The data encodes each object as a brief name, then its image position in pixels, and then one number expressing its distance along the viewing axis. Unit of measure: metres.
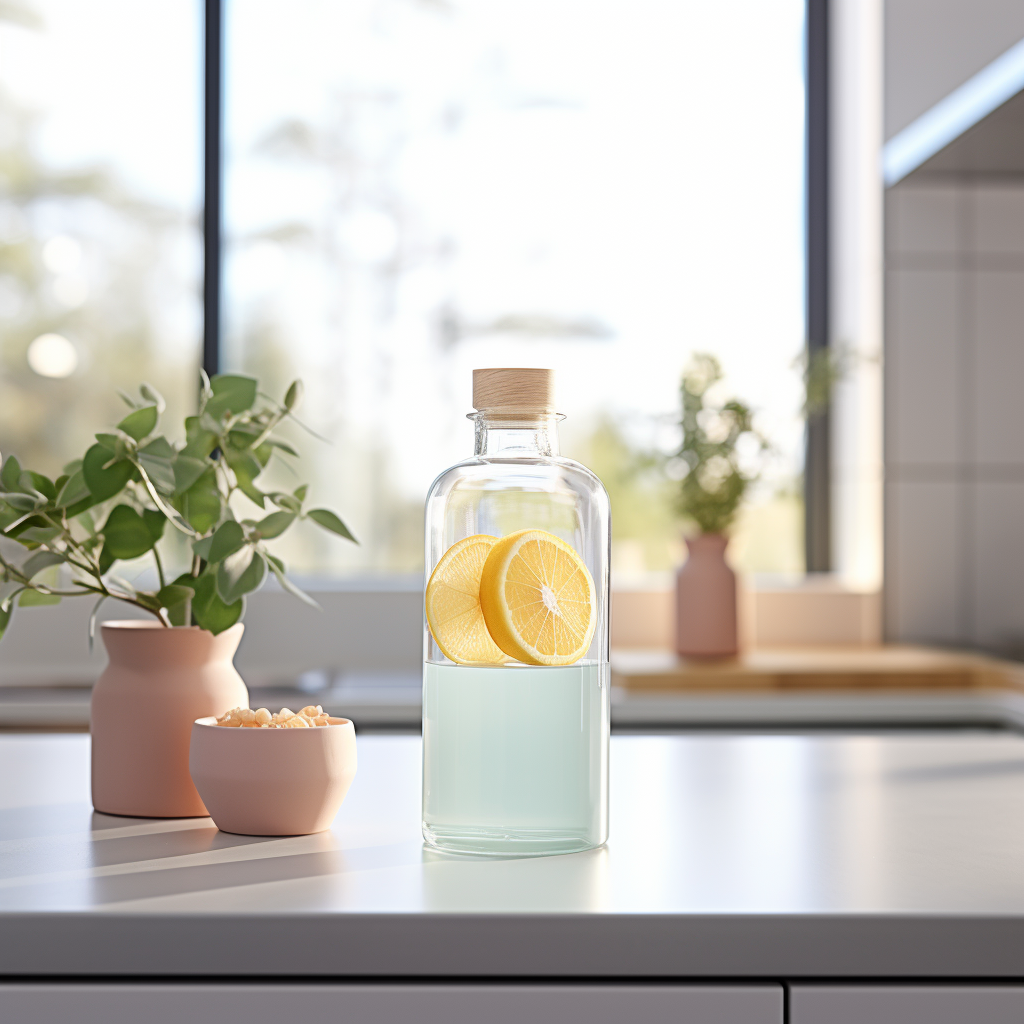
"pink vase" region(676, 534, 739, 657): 2.31
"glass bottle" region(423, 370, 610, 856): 0.64
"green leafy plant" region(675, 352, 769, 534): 2.40
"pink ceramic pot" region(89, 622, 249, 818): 0.75
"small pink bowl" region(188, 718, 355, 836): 0.68
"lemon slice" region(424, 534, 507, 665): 0.64
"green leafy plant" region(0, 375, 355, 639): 0.70
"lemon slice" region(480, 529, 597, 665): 0.63
